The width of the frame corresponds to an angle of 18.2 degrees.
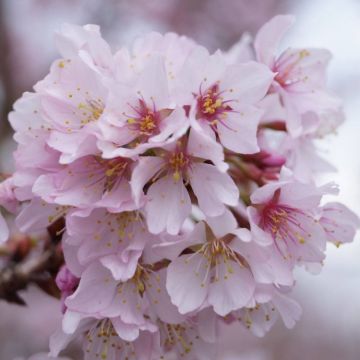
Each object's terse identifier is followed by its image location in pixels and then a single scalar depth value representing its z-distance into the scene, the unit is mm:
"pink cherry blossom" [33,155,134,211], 302
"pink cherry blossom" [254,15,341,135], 342
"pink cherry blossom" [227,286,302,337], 330
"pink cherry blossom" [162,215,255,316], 309
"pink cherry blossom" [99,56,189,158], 298
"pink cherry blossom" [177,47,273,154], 304
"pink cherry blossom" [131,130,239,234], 300
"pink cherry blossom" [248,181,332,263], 310
